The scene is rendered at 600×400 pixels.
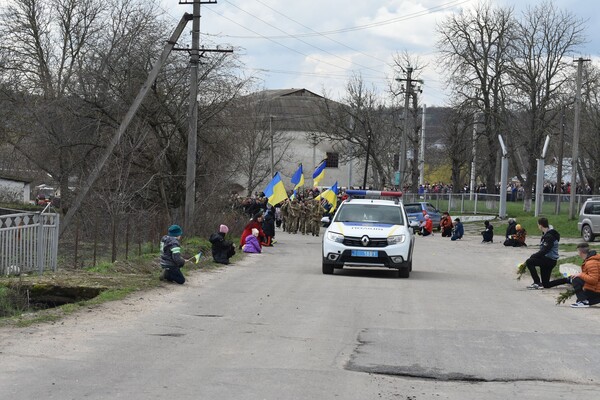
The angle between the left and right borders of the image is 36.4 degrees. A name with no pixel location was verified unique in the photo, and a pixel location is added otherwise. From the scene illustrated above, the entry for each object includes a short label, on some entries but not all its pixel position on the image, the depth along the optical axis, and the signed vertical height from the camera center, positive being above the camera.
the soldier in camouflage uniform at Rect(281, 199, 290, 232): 44.34 -0.94
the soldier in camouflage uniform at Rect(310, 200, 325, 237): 42.06 -0.92
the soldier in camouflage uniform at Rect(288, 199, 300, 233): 43.50 -0.97
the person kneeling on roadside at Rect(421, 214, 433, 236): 46.04 -1.33
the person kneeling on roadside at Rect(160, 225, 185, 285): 15.89 -1.18
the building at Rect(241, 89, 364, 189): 89.44 +5.07
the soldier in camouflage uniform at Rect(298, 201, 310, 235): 42.88 -1.02
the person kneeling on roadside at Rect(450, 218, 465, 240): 41.47 -1.37
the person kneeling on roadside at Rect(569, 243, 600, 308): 15.27 -1.31
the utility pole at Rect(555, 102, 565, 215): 52.18 +2.76
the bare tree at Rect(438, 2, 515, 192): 62.88 +9.50
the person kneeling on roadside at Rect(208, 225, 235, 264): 22.03 -1.33
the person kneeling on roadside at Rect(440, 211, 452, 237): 44.72 -1.25
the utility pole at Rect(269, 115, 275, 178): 72.35 +4.99
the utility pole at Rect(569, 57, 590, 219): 44.31 +3.28
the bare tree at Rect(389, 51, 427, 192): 61.75 +6.07
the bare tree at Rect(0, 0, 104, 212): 39.34 +5.89
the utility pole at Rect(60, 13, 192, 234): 24.73 +1.90
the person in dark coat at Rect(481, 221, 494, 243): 38.75 -1.37
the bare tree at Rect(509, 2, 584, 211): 60.88 +8.15
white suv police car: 19.86 -1.02
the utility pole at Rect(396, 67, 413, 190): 57.41 +4.08
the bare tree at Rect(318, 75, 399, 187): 68.44 +5.30
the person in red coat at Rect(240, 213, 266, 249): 28.02 -1.03
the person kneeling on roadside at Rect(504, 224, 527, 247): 35.81 -1.40
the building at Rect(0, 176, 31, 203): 54.59 -0.30
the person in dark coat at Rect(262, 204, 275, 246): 31.81 -1.19
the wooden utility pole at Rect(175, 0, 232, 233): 29.91 +2.38
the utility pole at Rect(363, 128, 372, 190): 66.82 +3.81
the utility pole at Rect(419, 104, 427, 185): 71.56 +4.19
